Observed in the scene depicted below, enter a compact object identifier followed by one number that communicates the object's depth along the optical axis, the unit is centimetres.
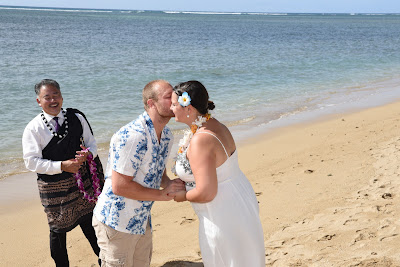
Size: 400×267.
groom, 310
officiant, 390
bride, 290
